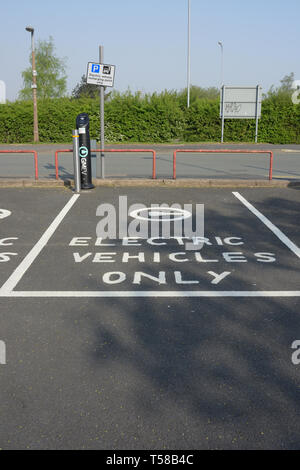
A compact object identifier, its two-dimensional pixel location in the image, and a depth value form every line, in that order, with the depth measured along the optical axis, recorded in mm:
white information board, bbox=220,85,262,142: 28906
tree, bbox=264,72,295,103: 31172
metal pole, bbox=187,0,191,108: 40912
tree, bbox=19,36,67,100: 68625
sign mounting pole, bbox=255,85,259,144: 28819
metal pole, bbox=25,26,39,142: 28844
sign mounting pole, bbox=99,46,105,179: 12261
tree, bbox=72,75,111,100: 63469
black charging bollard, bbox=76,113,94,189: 11555
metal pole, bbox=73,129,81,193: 11461
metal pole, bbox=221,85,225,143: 28695
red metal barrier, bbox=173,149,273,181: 11891
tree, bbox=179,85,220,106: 32334
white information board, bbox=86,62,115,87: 12062
